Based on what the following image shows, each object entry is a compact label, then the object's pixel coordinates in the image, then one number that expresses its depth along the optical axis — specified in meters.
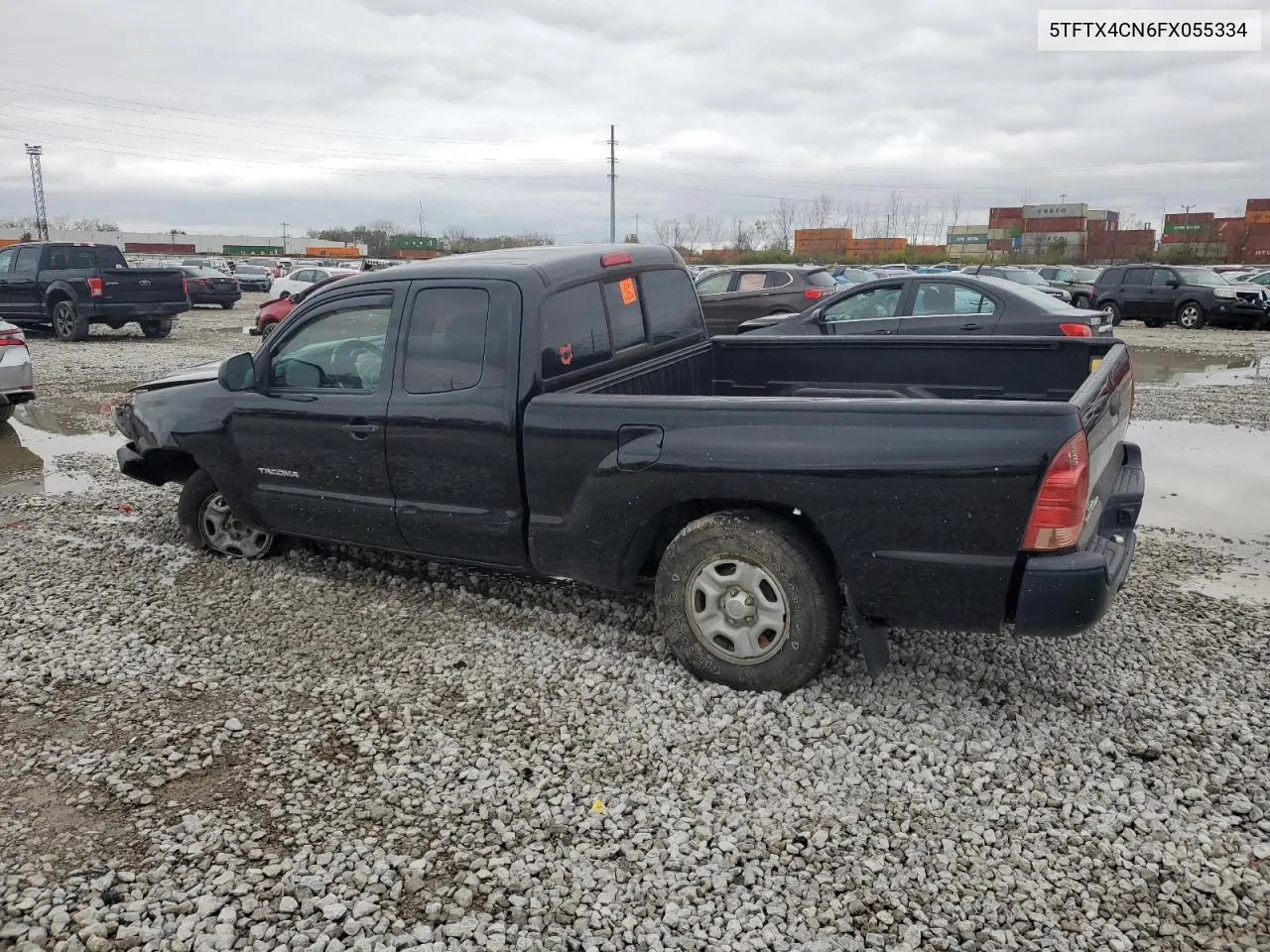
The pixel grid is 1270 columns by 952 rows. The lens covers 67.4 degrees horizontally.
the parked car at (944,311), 10.24
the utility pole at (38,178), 86.50
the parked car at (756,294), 16.52
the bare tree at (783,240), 86.12
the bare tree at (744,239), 86.81
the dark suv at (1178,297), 22.39
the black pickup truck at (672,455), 3.47
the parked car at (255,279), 42.62
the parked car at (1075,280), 24.47
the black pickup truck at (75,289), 18.27
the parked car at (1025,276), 21.31
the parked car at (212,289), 29.89
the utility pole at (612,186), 57.08
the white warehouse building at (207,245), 93.12
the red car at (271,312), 18.84
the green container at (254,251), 100.06
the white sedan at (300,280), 24.06
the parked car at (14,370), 9.86
